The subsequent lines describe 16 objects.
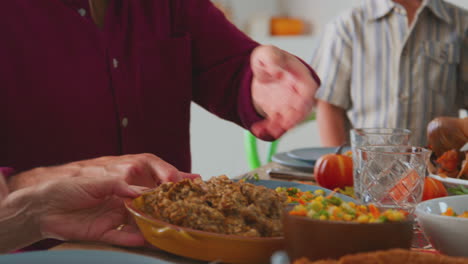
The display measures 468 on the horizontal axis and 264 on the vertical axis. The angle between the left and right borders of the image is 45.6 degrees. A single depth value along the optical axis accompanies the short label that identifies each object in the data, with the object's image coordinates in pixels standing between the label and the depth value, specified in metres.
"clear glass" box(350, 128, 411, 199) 1.22
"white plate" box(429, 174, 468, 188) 1.09
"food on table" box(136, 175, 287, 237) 0.73
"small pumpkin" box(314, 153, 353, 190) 1.23
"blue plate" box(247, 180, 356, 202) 1.04
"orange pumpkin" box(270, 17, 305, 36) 4.63
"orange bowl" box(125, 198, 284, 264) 0.68
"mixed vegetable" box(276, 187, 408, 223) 0.62
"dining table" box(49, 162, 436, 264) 0.75
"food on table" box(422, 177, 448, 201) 1.05
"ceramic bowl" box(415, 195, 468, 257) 0.69
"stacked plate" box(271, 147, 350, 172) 1.49
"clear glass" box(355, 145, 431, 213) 0.95
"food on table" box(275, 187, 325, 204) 0.89
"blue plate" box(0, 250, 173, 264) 0.61
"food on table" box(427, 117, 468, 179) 1.18
